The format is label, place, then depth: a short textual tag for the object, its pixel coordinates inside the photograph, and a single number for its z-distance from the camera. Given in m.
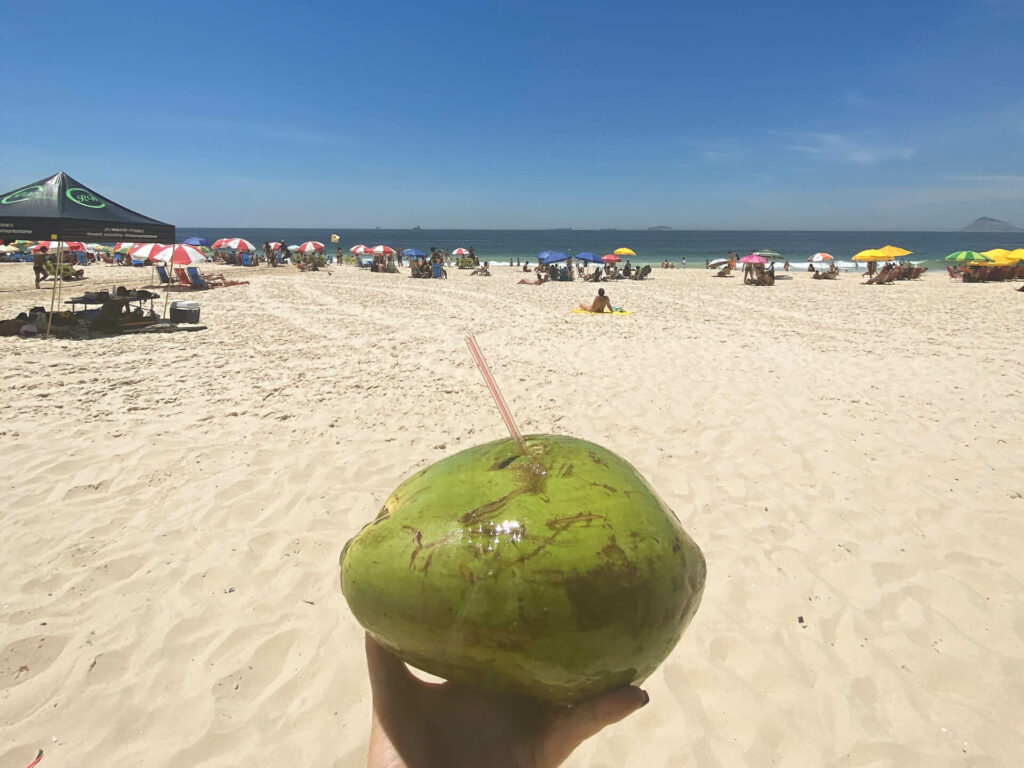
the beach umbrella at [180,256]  15.62
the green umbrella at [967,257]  24.50
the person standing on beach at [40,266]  19.00
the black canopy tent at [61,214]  8.87
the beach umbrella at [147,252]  17.40
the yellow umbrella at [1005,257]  24.45
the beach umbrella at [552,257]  25.37
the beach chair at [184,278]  19.38
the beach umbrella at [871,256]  26.78
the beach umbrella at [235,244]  27.22
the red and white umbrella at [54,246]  27.99
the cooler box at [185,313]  11.38
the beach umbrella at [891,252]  26.68
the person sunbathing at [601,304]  14.13
